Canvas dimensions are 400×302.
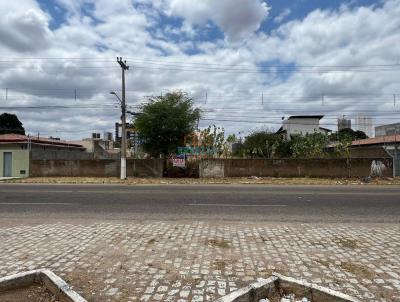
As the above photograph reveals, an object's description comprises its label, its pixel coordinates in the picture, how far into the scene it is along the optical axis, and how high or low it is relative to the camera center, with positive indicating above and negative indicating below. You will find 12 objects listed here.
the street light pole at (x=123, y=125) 27.11 +2.74
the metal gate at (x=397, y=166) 27.99 -0.12
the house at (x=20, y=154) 32.00 +0.68
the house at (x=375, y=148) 32.09 +1.87
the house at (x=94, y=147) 56.62 +2.36
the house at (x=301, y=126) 77.16 +8.09
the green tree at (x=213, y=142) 32.39 +1.86
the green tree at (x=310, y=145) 36.12 +1.93
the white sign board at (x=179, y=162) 29.69 +0.04
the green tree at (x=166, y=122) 28.72 +3.12
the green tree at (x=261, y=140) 53.18 +3.59
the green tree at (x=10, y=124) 62.93 +6.63
